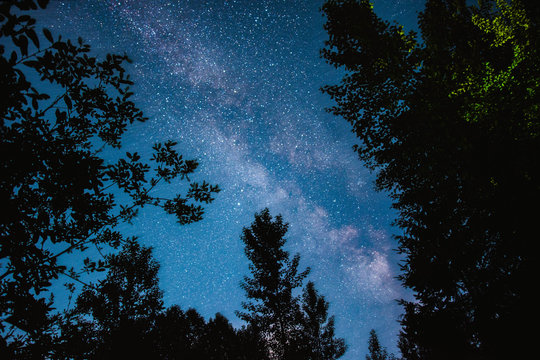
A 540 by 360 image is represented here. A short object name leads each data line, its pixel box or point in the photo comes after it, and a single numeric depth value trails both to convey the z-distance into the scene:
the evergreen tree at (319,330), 17.91
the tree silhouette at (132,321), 8.93
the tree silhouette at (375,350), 27.42
